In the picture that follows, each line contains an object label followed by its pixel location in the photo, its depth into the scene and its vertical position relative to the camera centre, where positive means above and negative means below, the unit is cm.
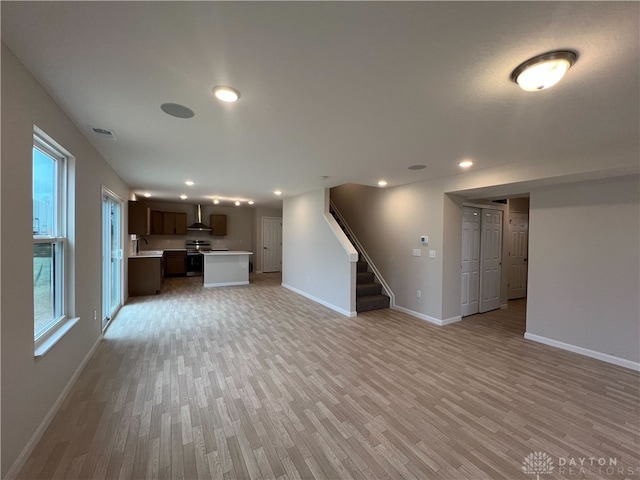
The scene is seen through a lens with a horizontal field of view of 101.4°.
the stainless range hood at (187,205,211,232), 894 +36
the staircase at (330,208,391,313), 505 -112
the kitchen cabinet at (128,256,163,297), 602 -94
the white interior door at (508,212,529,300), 579 -34
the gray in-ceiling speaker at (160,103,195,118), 199 +99
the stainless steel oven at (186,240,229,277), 900 -72
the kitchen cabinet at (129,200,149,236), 551 +38
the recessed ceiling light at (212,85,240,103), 174 +98
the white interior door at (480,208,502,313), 502 -39
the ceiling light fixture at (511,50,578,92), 137 +93
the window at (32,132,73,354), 201 -5
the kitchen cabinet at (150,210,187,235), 855 +42
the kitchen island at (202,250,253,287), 719 -92
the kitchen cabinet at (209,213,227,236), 942 +43
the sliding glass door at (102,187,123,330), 395 -38
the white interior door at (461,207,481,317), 473 -40
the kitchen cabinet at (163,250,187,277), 865 -93
